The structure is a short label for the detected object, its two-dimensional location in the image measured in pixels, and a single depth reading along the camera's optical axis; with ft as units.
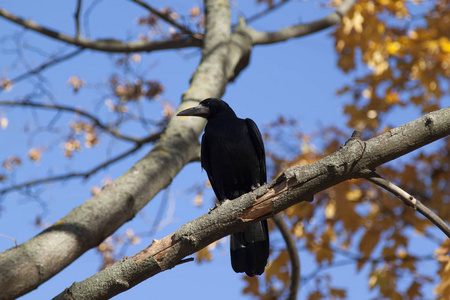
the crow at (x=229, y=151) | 21.62
